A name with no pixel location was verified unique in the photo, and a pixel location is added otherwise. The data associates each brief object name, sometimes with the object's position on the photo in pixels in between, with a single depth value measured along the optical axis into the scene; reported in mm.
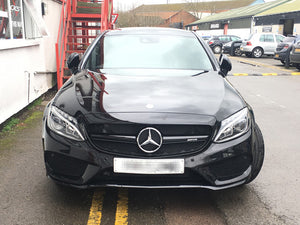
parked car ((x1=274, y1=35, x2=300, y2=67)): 15708
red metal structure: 9125
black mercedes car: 2611
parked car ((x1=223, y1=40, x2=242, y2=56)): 25047
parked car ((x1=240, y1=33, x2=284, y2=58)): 22205
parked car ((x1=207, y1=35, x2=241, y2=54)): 29031
